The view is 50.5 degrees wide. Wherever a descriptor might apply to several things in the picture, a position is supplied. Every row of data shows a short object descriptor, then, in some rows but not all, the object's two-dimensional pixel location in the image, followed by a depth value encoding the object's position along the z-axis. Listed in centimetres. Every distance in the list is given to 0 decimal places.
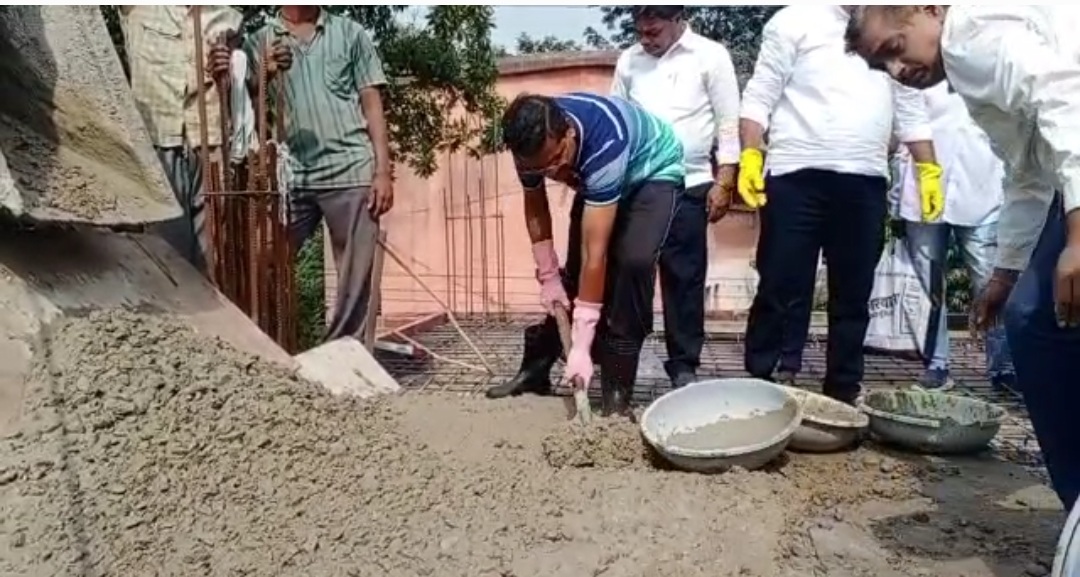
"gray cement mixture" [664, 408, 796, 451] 321
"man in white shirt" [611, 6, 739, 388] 421
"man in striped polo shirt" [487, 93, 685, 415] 330
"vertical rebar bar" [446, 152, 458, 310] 884
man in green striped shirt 435
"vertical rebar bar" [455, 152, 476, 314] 869
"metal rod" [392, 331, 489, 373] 539
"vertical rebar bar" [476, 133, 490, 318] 859
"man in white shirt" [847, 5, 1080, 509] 197
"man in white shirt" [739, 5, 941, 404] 397
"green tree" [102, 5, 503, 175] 568
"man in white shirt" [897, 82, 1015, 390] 477
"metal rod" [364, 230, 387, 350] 447
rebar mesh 419
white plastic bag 501
